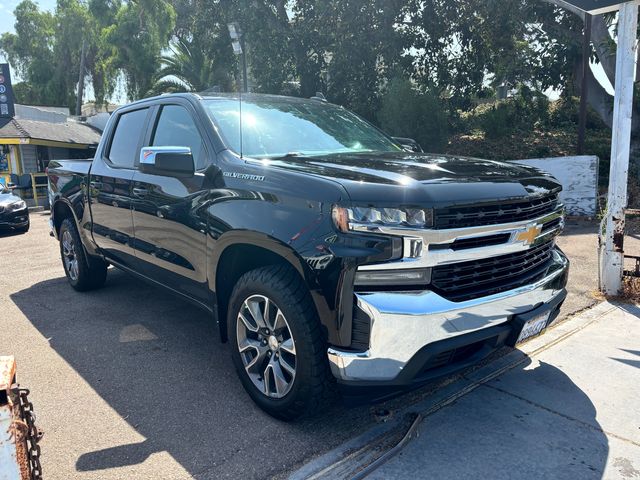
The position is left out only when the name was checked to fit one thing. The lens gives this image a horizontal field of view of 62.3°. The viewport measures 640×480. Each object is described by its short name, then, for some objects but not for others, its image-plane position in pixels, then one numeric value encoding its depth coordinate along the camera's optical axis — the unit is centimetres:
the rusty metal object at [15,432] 186
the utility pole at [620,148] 488
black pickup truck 248
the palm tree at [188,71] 2411
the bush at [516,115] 1688
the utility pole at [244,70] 1267
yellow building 2148
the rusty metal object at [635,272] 518
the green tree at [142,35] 3195
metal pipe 1251
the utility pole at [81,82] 3672
